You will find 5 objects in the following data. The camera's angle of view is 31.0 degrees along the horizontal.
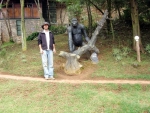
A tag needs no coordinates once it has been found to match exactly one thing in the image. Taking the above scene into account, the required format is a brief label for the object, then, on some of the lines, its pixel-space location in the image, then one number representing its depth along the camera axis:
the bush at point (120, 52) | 10.60
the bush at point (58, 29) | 19.53
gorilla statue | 10.20
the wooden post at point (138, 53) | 9.77
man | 8.59
